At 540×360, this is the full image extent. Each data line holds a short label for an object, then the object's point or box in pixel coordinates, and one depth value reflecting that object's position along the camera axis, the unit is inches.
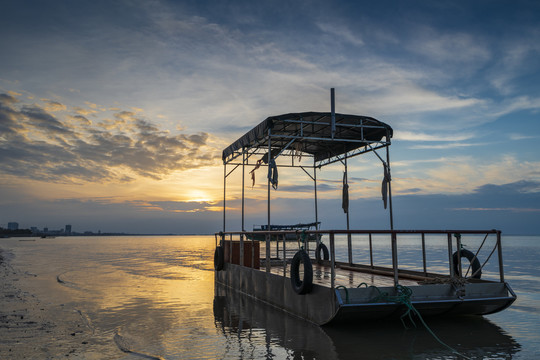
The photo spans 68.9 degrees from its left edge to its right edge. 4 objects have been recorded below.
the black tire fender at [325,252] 687.1
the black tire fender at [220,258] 674.8
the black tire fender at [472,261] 379.8
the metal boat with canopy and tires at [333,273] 321.4
